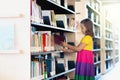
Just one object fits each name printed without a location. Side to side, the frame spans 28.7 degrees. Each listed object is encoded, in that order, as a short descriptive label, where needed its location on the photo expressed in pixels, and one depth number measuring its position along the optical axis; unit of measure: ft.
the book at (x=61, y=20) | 12.57
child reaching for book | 12.32
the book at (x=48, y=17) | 10.44
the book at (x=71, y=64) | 14.34
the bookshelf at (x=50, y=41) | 8.98
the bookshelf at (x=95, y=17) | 16.58
